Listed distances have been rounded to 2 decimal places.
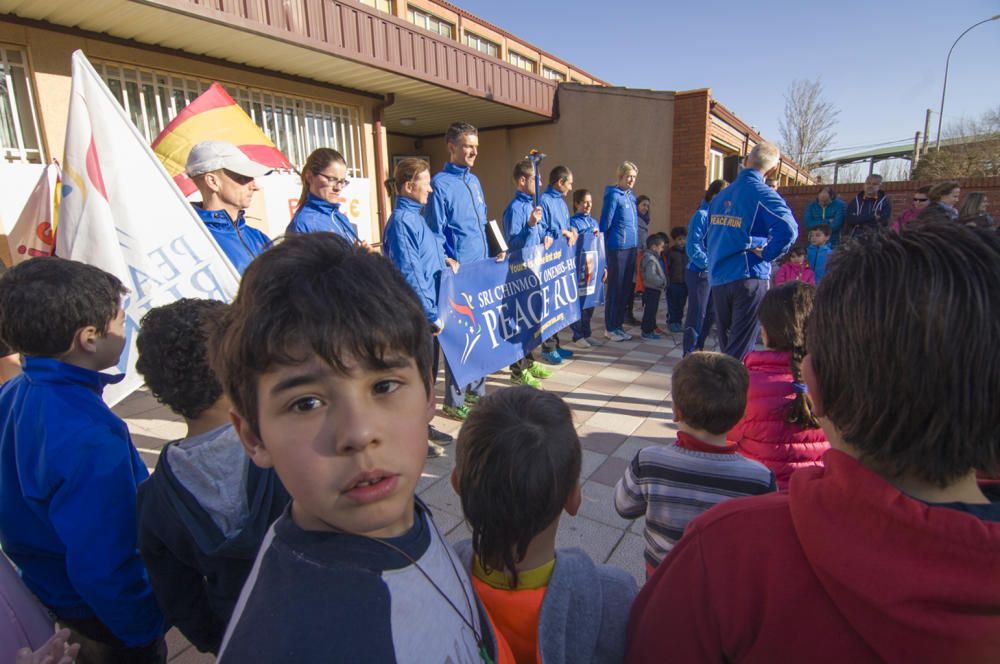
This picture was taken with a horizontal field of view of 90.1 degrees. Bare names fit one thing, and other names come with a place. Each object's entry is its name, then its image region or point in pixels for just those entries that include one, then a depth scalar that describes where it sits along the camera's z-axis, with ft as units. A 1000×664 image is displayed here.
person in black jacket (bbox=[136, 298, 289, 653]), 4.20
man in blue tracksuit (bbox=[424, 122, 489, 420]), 13.64
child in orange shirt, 3.49
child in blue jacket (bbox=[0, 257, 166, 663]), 4.43
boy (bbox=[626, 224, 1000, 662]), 1.98
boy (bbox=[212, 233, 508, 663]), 2.09
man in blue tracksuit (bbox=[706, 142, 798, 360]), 13.34
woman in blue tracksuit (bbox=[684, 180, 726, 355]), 18.10
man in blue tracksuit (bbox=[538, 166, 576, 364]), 18.60
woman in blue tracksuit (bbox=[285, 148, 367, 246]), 10.64
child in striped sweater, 5.27
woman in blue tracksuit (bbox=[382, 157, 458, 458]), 11.54
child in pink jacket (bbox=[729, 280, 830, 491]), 6.61
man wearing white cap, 8.78
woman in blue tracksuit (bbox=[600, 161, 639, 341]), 21.26
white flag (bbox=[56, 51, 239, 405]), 7.05
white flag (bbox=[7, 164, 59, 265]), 10.86
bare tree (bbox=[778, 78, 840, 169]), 79.82
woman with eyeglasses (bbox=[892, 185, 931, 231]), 22.13
